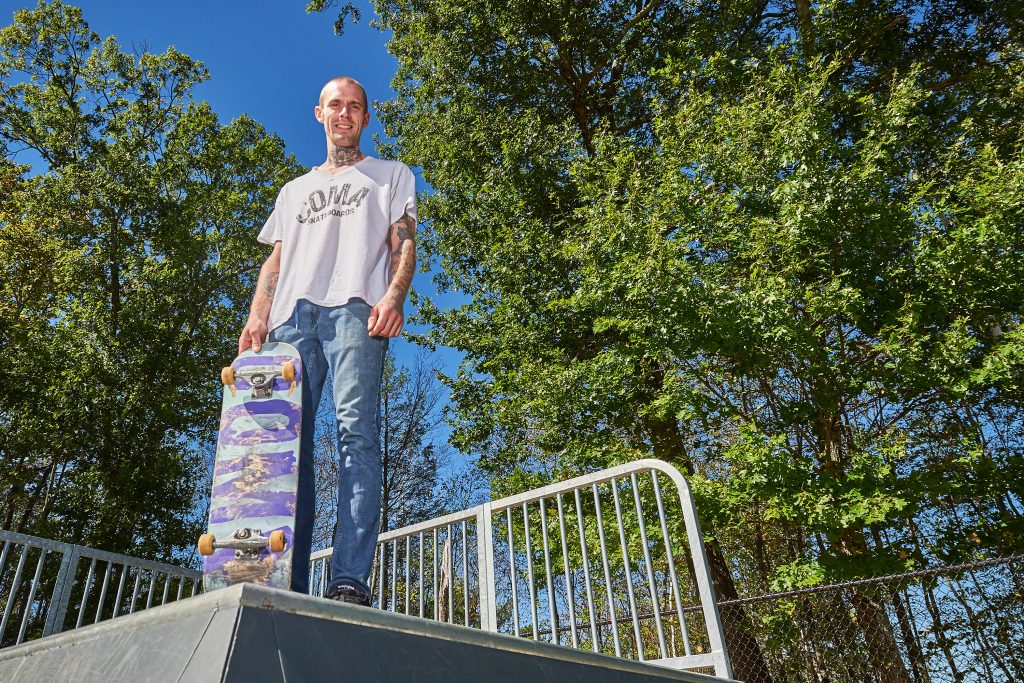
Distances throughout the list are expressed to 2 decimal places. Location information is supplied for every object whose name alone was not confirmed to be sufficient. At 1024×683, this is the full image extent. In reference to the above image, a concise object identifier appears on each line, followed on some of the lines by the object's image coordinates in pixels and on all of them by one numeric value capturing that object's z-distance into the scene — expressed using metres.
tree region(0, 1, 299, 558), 14.03
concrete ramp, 0.81
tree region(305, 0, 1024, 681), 7.95
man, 2.19
